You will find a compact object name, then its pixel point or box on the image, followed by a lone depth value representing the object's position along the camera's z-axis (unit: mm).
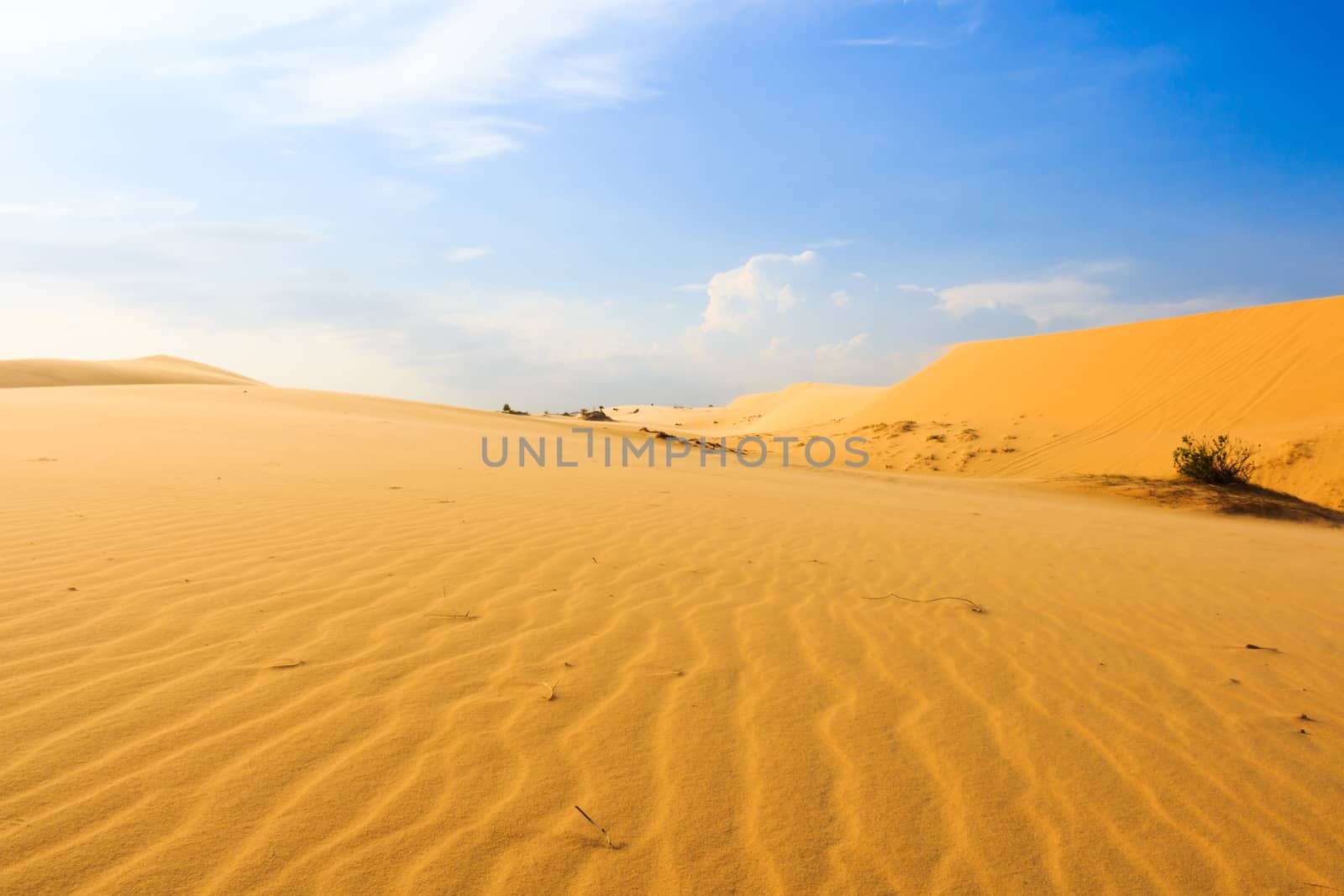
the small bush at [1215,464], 12500
